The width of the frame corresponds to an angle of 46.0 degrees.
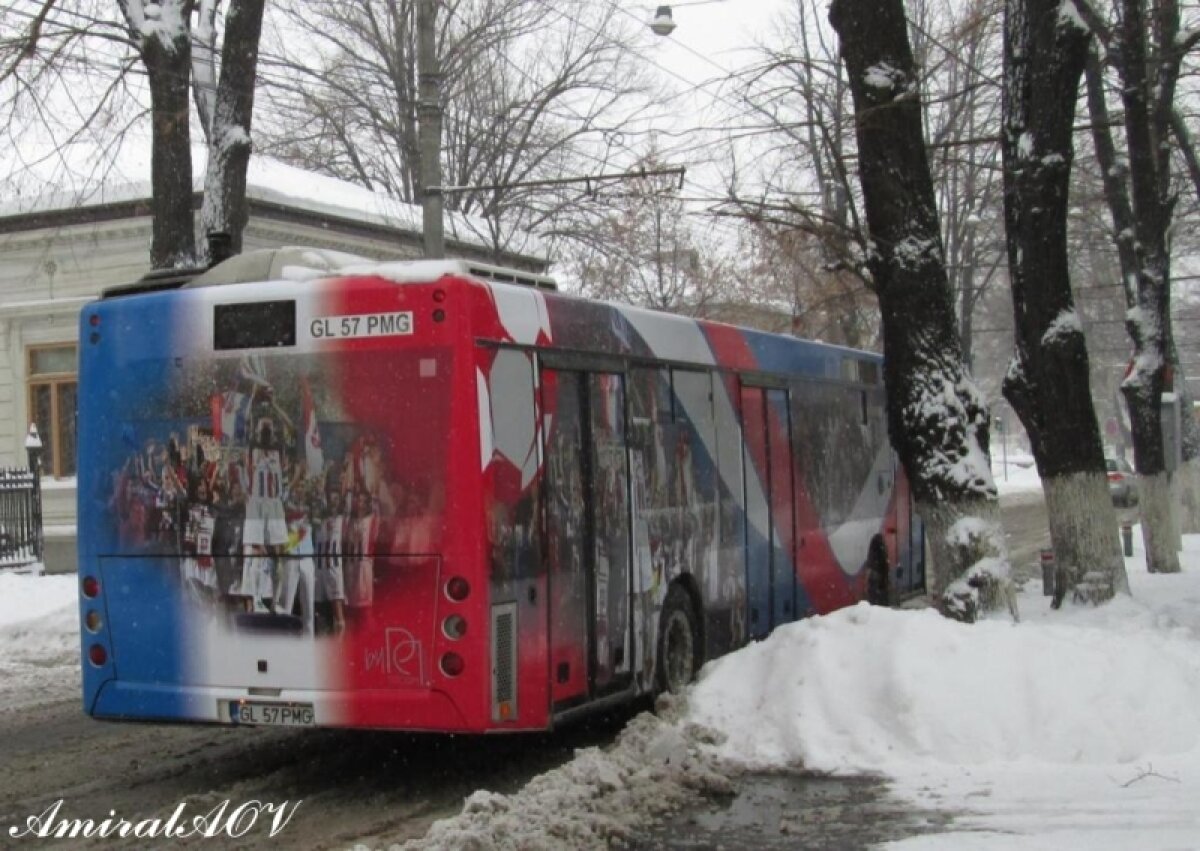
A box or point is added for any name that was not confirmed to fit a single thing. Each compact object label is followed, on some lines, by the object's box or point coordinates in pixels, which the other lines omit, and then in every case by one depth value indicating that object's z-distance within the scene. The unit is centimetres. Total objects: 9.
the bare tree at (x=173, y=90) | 1623
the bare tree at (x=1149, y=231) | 1828
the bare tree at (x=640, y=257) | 3078
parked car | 4259
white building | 2548
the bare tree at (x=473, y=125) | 3120
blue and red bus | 784
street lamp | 1798
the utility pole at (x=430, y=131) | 1780
